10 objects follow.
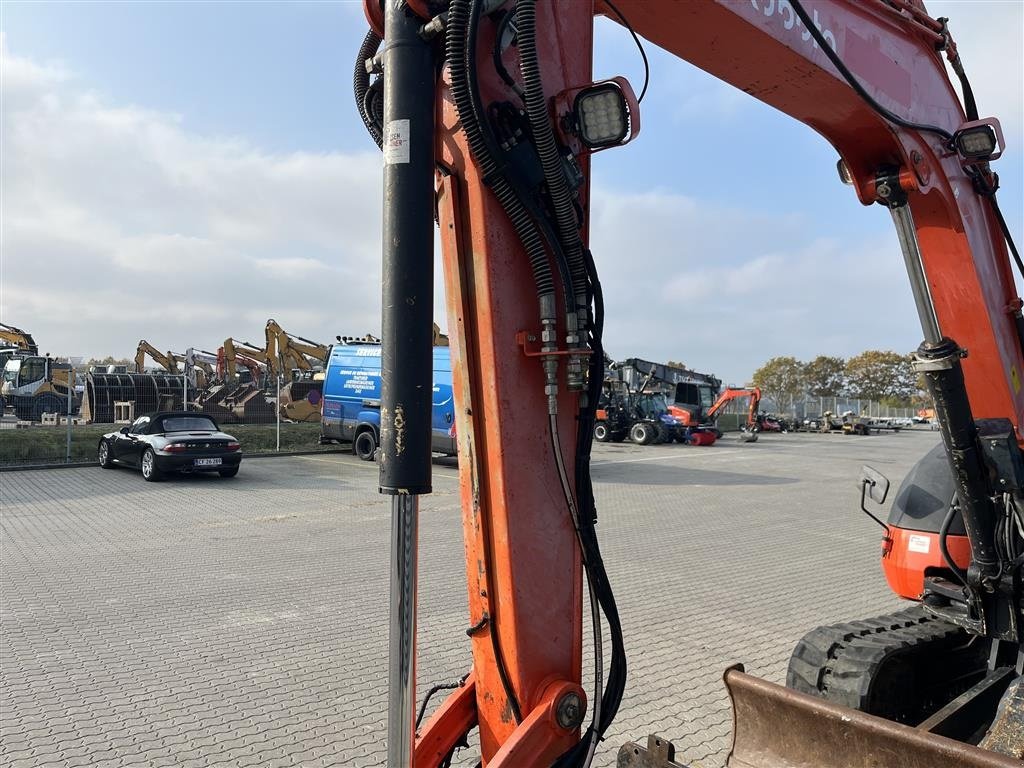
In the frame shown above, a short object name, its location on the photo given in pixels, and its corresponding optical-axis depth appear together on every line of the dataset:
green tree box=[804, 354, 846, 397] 68.19
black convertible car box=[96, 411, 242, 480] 15.28
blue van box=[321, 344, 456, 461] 20.05
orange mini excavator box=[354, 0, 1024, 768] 2.16
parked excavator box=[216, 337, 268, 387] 34.47
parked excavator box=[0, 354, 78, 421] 30.16
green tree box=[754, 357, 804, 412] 67.50
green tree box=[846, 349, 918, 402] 69.88
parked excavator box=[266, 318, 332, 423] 28.27
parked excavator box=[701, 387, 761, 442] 32.93
